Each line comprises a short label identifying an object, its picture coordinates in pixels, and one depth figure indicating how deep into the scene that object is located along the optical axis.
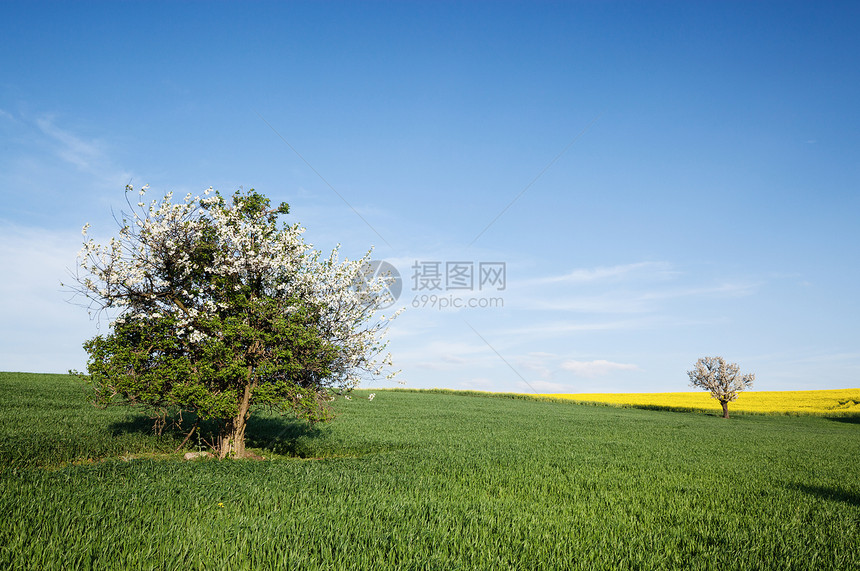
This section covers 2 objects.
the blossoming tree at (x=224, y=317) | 13.80
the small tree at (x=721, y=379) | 58.47
